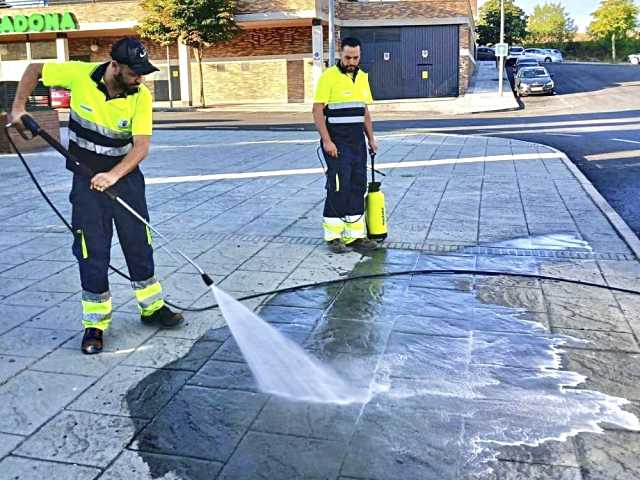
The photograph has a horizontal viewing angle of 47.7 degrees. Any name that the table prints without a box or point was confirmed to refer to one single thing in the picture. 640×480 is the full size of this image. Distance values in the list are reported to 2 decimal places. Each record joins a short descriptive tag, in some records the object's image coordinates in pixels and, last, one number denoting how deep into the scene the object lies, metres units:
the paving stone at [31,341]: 4.47
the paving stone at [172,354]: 4.29
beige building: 36.88
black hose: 5.54
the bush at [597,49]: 70.76
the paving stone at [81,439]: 3.27
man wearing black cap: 4.26
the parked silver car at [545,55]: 61.59
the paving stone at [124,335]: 4.56
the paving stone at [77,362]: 4.20
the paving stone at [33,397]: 3.59
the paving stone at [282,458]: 3.12
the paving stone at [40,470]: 3.11
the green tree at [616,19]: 74.12
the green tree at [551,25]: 81.50
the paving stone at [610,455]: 3.10
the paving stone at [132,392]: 3.72
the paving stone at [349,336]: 4.52
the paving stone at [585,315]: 4.88
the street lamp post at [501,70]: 34.44
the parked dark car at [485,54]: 61.56
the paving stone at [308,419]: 3.47
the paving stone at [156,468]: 3.12
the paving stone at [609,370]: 3.92
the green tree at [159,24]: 34.75
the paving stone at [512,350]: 4.29
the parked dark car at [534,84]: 35.66
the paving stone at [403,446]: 3.13
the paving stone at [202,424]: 3.34
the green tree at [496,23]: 68.19
